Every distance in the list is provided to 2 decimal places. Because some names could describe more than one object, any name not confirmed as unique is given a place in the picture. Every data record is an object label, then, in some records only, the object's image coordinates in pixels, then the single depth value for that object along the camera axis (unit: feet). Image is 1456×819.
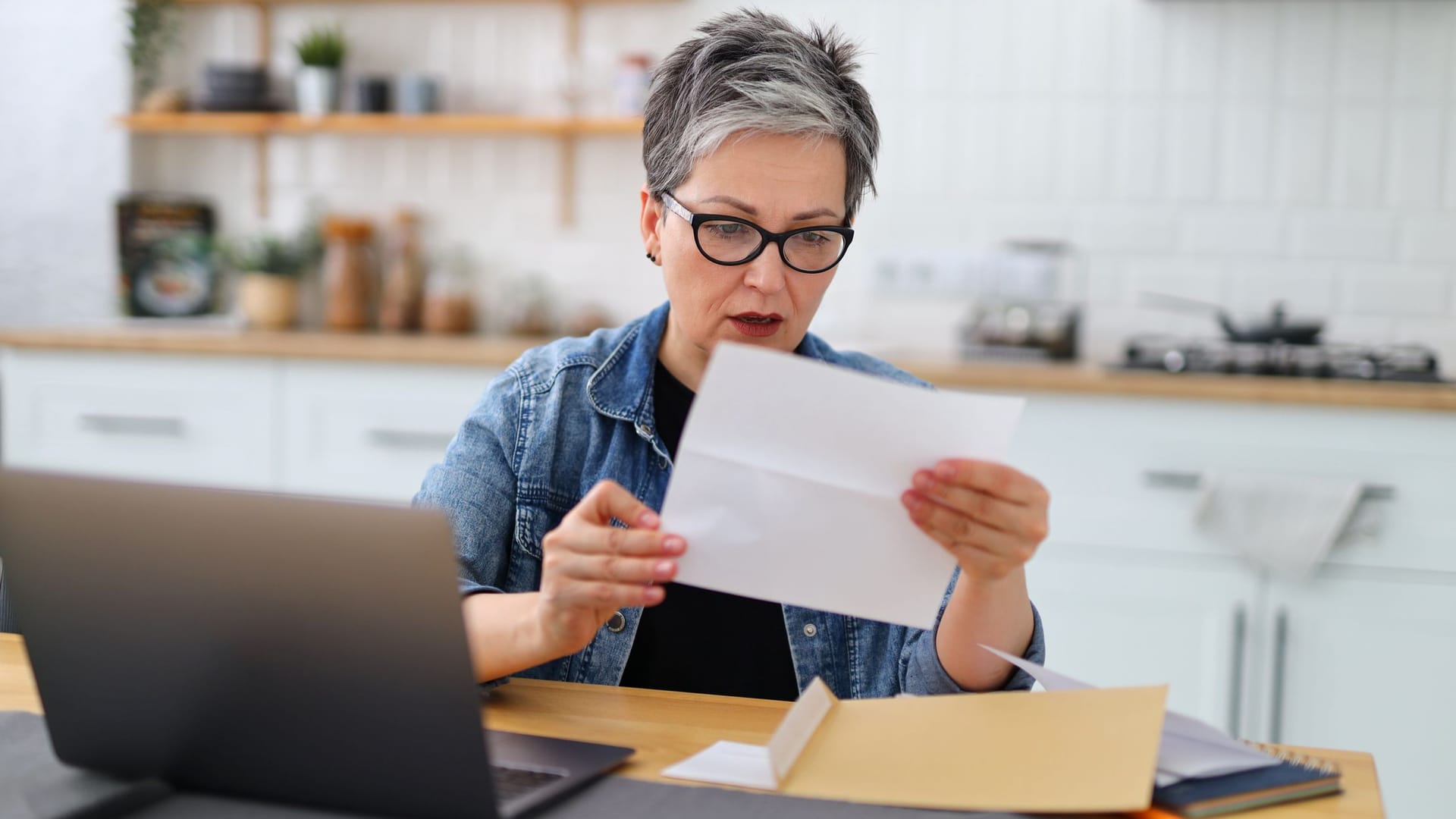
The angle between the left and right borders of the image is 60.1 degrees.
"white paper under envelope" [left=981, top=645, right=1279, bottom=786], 2.64
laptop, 2.21
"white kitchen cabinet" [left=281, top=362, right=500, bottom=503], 8.80
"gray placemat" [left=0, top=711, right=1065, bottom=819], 2.48
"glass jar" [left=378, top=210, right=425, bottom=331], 10.61
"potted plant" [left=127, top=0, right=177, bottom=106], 10.90
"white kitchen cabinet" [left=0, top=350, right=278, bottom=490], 9.22
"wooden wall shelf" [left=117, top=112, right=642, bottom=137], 10.09
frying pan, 8.20
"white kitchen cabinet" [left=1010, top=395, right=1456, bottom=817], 7.09
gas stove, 7.80
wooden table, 2.85
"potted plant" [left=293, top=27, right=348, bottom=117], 10.54
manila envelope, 2.57
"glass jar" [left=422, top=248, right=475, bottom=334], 10.46
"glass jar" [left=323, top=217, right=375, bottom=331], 10.73
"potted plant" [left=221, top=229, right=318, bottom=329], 10.83
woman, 3.81
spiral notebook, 2.54
